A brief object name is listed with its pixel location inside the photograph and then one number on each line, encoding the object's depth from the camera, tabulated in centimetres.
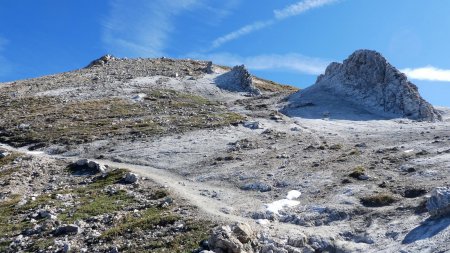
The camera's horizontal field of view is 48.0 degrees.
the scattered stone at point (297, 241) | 2245
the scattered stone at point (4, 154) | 4448
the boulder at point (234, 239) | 2080
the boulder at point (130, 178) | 3459
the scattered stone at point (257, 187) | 3269
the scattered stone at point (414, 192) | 2785
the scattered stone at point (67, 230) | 2448
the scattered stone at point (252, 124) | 5416
